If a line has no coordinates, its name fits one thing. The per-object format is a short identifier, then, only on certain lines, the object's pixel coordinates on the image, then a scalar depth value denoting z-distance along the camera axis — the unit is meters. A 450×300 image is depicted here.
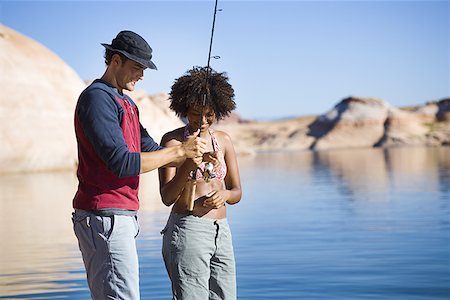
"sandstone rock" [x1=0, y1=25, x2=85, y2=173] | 30.70
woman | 3.74
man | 3.23
